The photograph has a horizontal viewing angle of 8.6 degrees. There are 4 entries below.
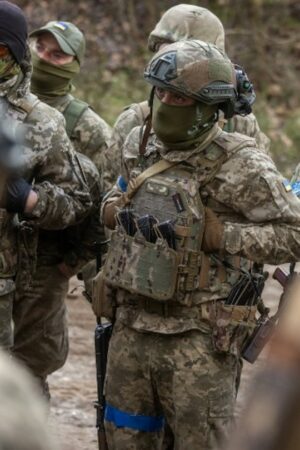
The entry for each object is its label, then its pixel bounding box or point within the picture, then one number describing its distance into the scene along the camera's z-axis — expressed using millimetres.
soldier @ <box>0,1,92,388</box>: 8839
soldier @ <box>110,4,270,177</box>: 9736
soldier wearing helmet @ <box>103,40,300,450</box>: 7821
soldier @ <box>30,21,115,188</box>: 10633
